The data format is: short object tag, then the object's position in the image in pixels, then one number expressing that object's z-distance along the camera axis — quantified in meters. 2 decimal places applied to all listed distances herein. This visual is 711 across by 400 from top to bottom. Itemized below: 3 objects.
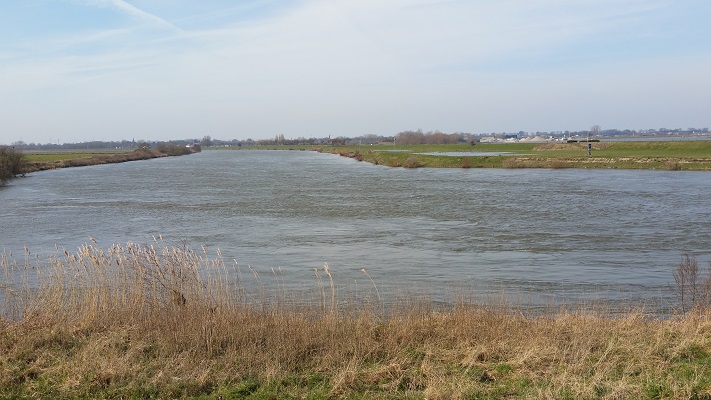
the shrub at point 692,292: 10.61
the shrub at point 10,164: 48.42
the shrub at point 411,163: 66.12
